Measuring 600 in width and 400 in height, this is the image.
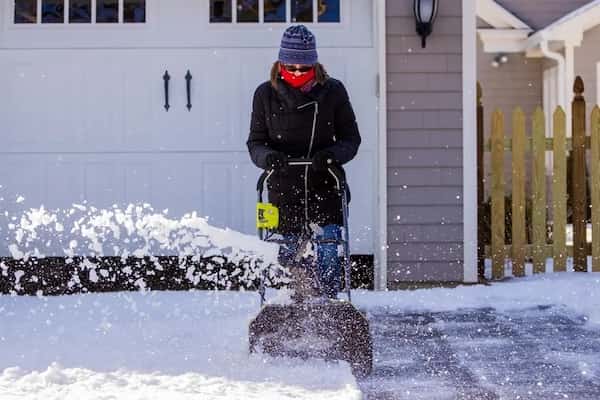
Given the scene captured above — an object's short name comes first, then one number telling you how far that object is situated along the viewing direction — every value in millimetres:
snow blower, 8578
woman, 9305
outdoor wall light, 14094
